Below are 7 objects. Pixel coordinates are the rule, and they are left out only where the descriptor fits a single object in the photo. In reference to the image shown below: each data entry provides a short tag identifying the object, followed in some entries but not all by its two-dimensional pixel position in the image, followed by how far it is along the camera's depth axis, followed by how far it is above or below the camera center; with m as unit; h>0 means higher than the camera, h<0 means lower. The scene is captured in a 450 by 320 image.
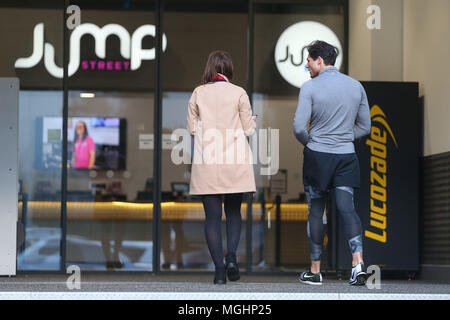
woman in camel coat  11.05 +0.04
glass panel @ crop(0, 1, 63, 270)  17.19 +0.32
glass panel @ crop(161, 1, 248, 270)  17.28 +0.73
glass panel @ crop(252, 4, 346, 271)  16.45 +0.47
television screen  17.59 +0.15
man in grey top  11.35 +0.17
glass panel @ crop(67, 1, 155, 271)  17.44 +0.18
